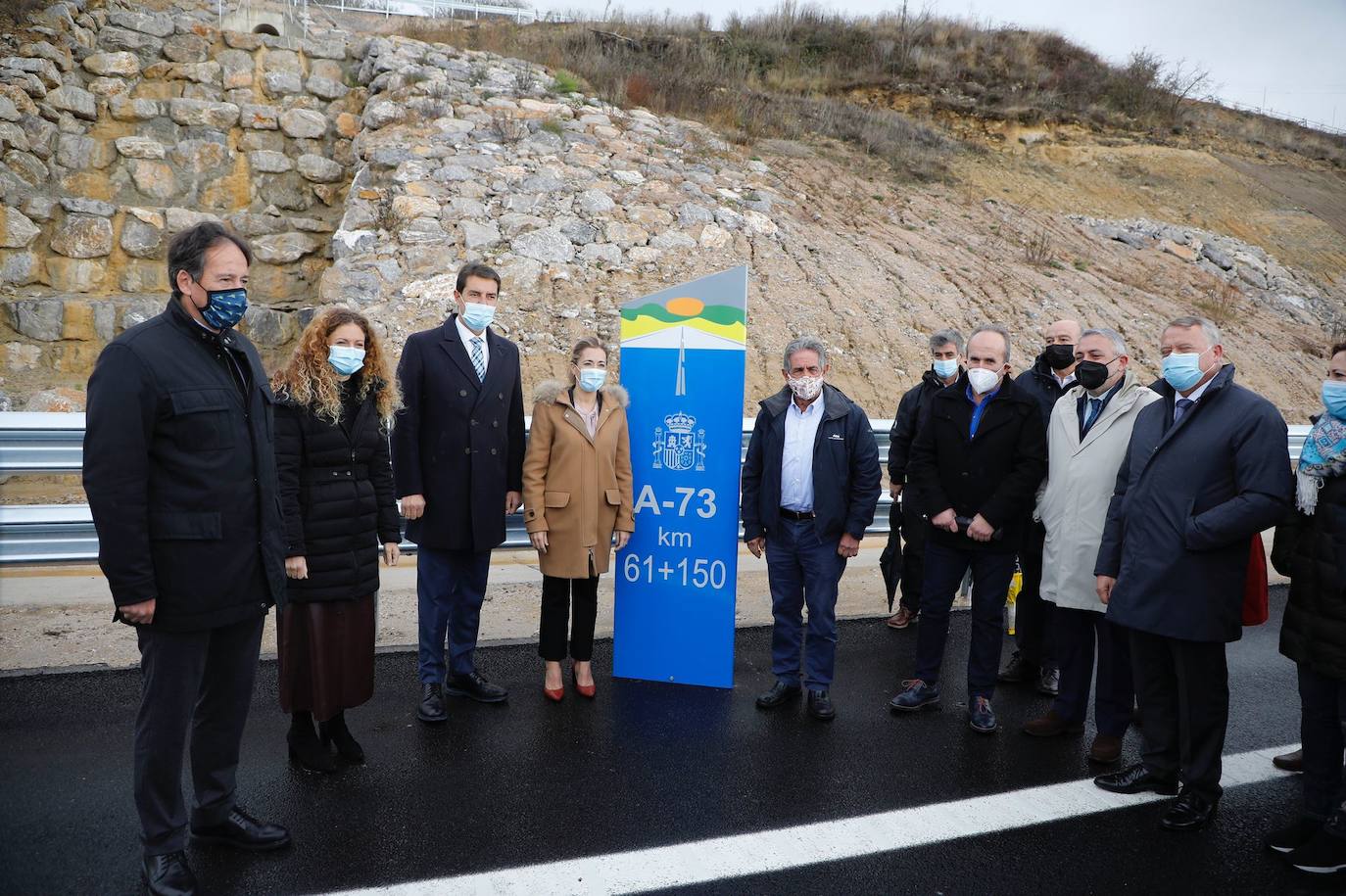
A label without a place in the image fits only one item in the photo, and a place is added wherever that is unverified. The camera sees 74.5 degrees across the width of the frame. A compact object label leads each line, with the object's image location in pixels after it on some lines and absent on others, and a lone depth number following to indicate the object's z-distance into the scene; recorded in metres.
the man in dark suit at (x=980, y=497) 4.86
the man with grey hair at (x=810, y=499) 5.04
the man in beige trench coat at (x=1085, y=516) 4.57
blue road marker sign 5.27
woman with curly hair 3.97
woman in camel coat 4.99
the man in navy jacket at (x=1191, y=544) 3.76
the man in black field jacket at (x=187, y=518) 2.98
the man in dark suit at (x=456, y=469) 4.83
